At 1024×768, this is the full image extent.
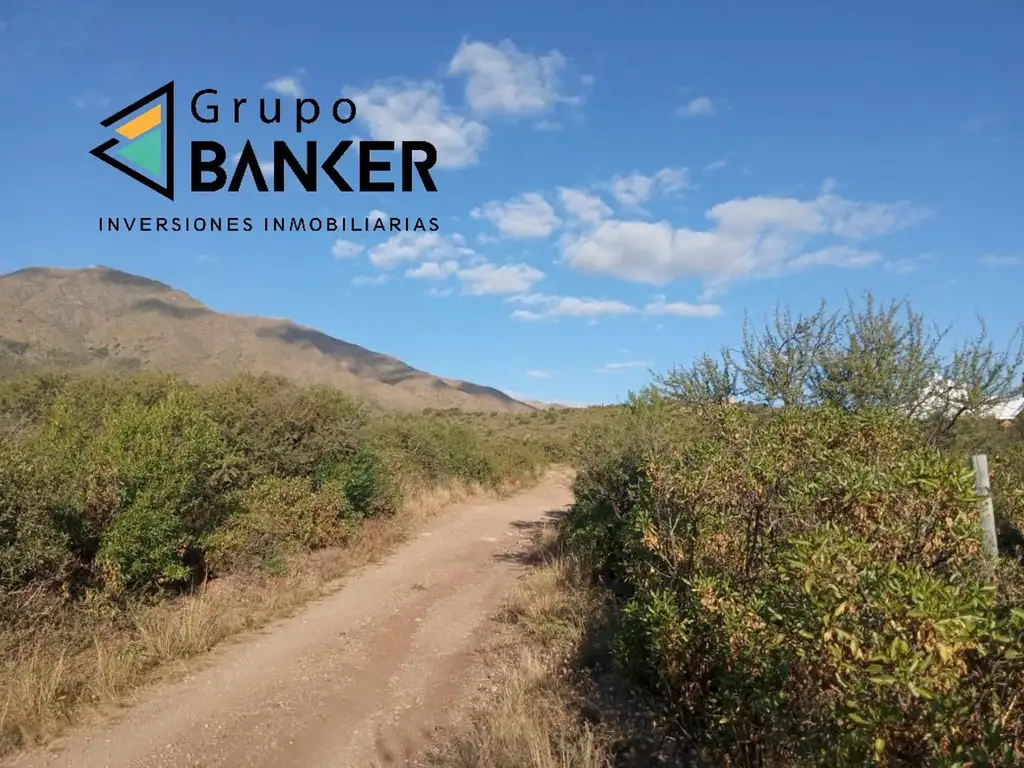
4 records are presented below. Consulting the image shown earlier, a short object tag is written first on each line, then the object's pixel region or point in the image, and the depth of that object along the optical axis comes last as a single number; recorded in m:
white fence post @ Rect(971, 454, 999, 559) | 4.88
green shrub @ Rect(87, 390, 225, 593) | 8.08
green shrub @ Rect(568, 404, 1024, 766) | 2.19
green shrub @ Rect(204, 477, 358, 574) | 10.27
